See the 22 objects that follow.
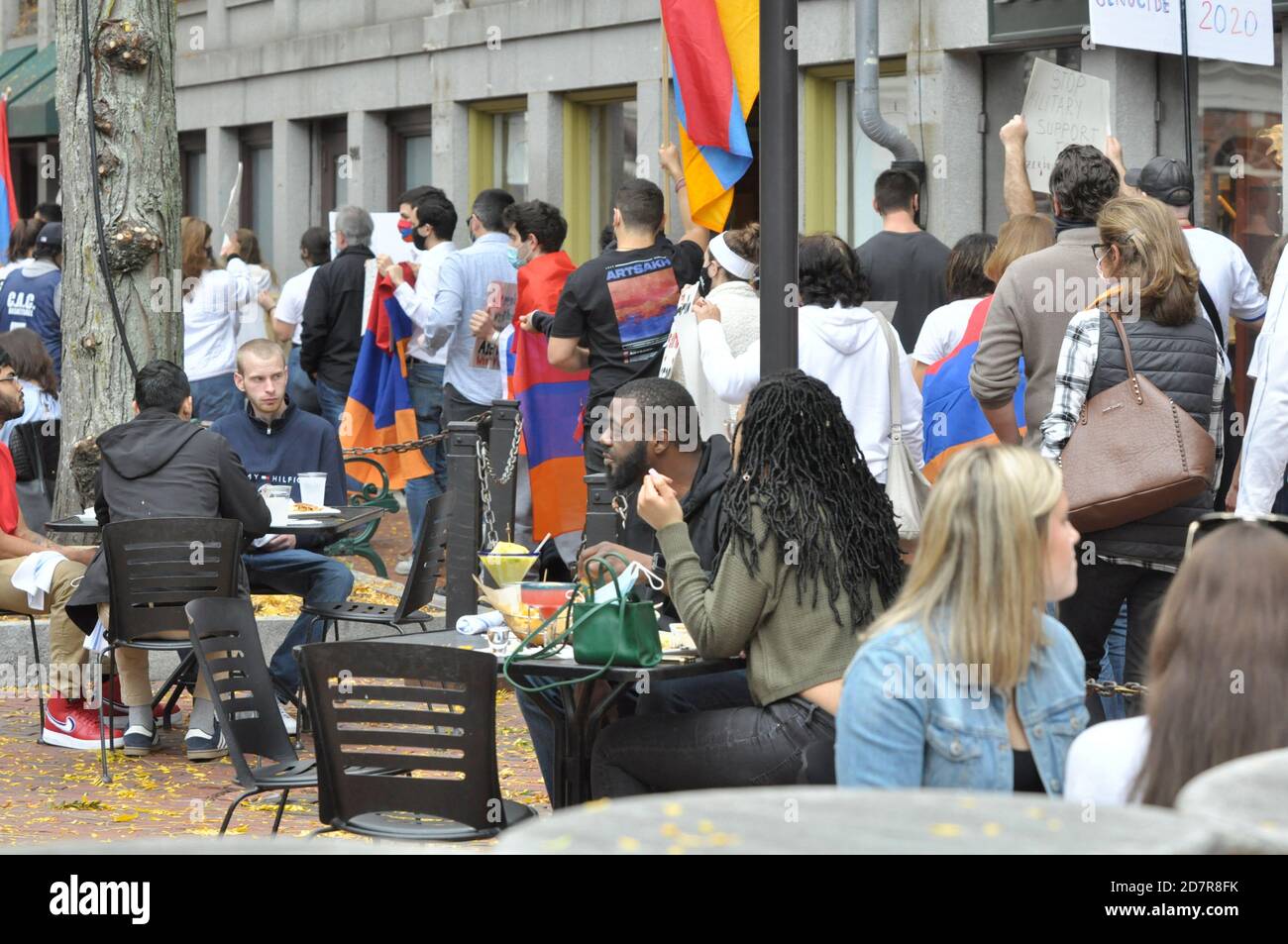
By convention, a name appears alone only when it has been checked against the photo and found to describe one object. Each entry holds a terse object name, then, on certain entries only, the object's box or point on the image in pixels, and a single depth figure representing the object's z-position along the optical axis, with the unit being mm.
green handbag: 5141
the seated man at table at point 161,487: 8023
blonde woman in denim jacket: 3639
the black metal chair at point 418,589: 8469
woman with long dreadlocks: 5035
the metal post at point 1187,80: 8055
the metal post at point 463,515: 8906
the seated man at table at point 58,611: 8445
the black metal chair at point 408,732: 4926
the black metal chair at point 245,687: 5895
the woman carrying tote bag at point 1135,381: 5754
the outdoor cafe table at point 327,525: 8578
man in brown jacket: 6371
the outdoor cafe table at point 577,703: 5219
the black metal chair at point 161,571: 7738
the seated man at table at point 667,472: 5957
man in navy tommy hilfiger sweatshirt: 8898
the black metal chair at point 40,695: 8594
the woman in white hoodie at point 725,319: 8125
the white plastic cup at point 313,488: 9195
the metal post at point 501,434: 10195
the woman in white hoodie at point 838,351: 7152
